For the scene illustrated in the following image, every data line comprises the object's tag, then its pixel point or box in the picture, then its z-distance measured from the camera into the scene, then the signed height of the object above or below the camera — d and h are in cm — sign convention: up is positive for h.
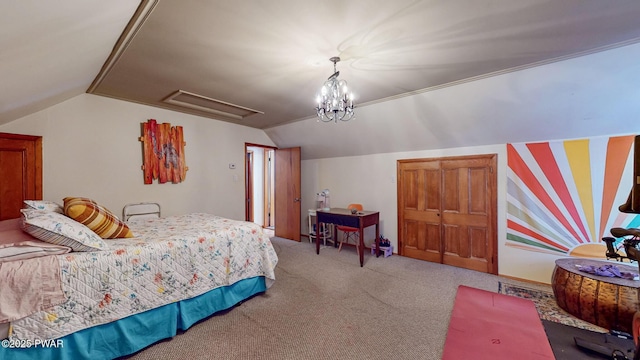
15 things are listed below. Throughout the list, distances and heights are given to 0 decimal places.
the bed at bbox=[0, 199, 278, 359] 157 -85
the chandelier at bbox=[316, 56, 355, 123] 238 +79
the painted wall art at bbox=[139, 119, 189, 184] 363 +42
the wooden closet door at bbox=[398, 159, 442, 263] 411 -53
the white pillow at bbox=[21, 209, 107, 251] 173 -36
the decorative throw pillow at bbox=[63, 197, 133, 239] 208 -32
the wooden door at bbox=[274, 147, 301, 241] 540 -31
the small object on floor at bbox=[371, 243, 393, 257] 438 -127
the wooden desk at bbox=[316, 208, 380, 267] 390 -67
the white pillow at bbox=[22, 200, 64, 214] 218 -22
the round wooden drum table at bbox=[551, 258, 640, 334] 213 -108
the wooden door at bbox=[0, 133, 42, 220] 270 +11
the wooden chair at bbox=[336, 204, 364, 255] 461 -110
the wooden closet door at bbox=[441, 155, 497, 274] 362 -54
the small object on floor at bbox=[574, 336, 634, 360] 180 -132
